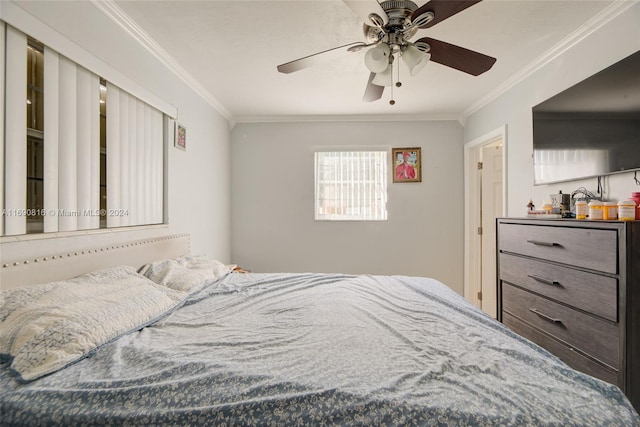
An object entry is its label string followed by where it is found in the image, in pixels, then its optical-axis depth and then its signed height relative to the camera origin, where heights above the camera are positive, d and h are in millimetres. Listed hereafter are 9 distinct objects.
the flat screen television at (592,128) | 1571 +535
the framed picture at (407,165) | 3666 +606
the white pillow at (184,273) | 1717 -392
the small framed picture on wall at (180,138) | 2484 +679
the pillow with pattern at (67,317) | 891 -385
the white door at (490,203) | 3459 +104
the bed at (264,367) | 745 -509
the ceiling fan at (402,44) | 1227 +868
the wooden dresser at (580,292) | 1253 -434
